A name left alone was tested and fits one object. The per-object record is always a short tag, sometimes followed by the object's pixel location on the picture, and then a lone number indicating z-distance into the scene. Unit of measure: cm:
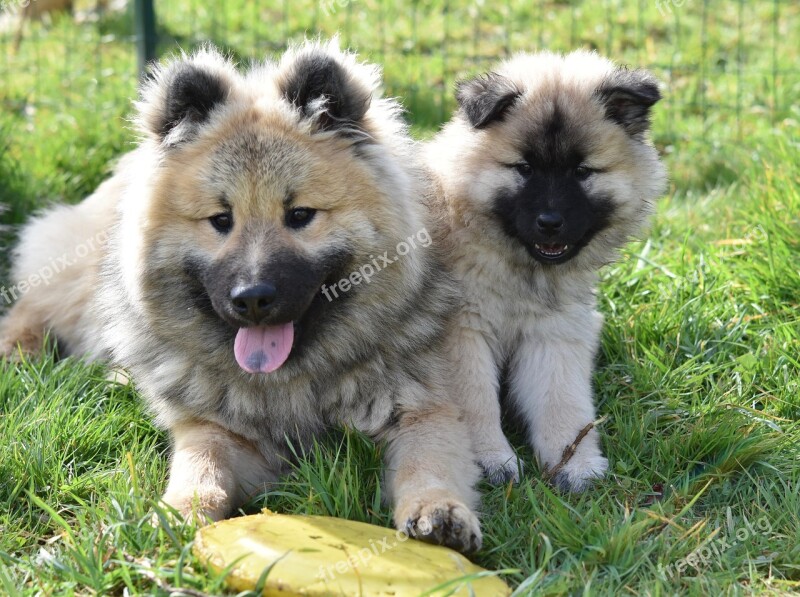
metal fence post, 531
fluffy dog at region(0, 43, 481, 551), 263
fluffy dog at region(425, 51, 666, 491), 308
